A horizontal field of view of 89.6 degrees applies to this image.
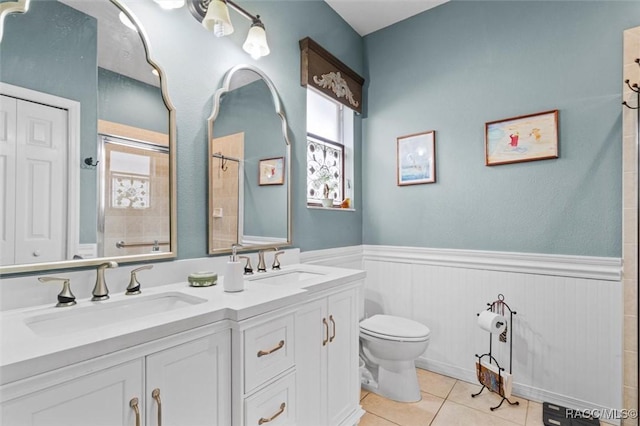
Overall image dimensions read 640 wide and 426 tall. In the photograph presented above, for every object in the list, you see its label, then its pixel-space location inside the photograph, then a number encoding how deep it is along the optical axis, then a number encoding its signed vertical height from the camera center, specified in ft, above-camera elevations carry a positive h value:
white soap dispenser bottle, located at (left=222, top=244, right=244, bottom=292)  4.24 -0.84
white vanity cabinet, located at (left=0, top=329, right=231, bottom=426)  2.26 -1.45
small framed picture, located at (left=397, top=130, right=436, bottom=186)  8.08 +1.43
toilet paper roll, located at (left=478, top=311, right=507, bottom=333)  6.49 -2.21
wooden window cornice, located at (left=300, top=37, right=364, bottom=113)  7.18 +3.41
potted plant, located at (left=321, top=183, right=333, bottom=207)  7.98 +0.40
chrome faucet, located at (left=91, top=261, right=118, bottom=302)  3.77 -0.82
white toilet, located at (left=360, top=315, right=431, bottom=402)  6.50 -2.91
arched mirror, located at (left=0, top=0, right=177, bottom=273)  3.43 +0.89
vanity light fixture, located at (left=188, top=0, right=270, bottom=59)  4.80 +3.02
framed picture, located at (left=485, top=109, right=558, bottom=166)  6.56 +1.61
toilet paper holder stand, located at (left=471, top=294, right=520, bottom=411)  6.44 -3.21
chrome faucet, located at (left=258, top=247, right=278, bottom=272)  5.87 -0.90
